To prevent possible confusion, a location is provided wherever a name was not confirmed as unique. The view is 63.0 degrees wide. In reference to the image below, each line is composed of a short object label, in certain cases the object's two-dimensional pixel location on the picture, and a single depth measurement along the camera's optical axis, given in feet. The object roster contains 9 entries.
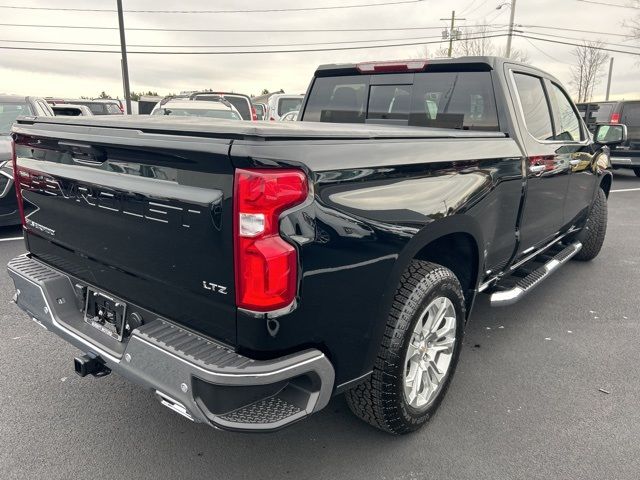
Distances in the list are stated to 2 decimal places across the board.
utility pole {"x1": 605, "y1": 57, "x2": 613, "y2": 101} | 187.93
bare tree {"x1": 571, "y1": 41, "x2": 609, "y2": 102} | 146.30
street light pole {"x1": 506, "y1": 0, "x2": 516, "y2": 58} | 104.12
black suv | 40.68
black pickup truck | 5.90
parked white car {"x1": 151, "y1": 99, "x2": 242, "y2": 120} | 36.40
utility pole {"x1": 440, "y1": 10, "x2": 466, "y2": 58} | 135.95
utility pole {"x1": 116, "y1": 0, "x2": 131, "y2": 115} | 69.43
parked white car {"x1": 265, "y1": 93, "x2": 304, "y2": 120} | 43.14
